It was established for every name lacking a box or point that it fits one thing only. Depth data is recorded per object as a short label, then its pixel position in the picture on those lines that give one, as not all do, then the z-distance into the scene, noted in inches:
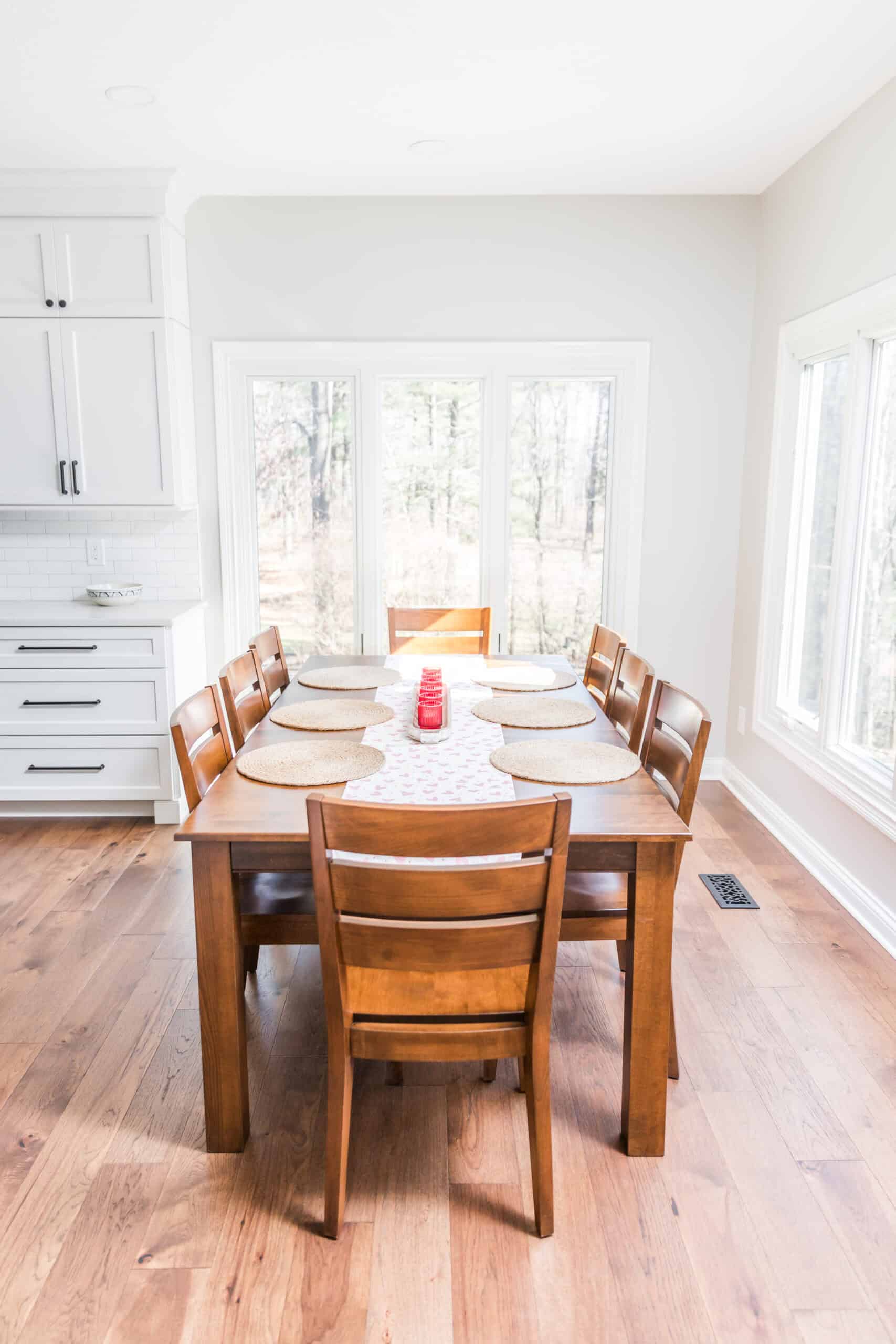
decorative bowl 159.3
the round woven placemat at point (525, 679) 118.0
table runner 79.1
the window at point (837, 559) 121.8
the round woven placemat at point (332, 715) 98.9
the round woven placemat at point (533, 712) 100.7
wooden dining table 71.8
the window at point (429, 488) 167.0
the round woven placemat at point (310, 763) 82.1
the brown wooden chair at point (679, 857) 81.8
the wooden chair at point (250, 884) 80.0
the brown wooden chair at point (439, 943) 59.9
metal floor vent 124.3
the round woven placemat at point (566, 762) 82.8
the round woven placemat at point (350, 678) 116.7
